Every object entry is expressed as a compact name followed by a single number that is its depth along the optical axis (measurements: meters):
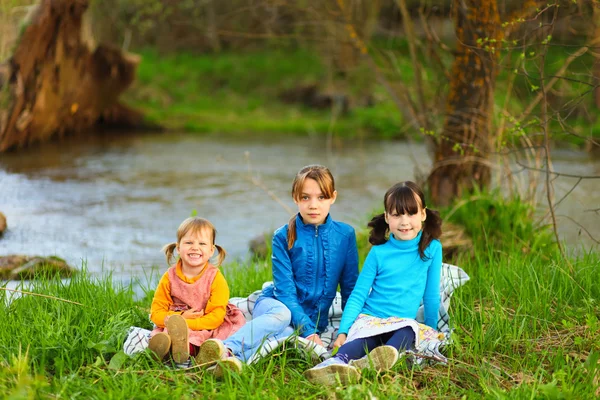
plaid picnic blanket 3.54
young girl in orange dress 3.75
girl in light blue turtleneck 3.71
